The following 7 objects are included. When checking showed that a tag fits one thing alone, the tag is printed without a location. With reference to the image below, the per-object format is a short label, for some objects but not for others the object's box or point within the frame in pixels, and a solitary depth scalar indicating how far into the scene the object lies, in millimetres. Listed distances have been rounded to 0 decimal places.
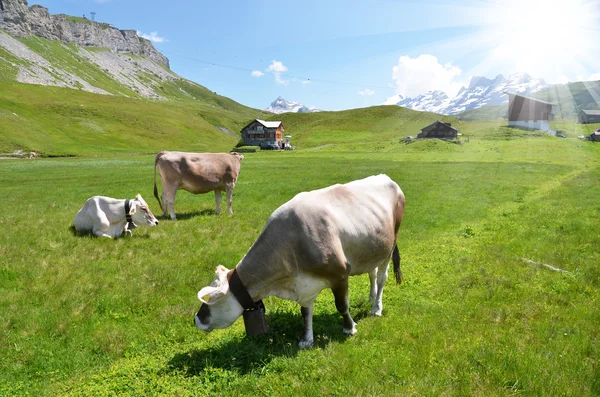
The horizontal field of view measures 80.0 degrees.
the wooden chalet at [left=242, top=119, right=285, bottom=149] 115688
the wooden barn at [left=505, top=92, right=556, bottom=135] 97188
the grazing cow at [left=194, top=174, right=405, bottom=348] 5891
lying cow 12844
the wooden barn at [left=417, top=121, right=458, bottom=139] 99250
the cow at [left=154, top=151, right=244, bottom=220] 16016
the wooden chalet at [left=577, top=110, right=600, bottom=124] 115688
